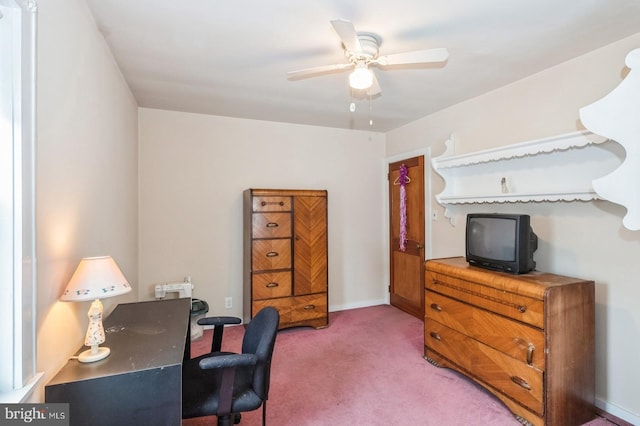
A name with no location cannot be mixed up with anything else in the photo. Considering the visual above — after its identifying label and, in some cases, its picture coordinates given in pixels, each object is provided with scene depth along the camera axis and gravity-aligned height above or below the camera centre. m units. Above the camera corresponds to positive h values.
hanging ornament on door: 4.18 +0.08
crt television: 2.30 -0.22
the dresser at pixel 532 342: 1.96 -0.85
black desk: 1.22 -0.66
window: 1.05 +0.05
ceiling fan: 1.83 +0.92
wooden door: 3.93 -0.36
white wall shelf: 2.20 +0.36
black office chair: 1.53 -0.88
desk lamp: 1.37 -0.32
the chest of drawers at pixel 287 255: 3.47 -0.44
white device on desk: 3.38 -0.76
